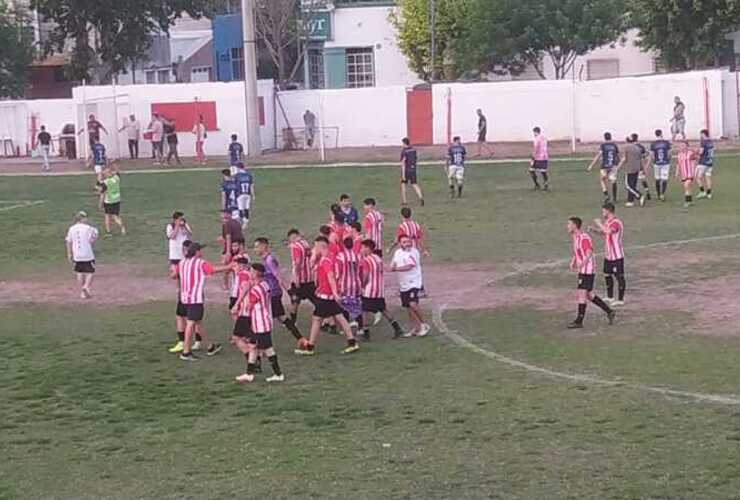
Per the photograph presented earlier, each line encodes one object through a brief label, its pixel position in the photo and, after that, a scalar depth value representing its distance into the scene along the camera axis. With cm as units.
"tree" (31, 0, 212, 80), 6694
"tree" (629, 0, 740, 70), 5712
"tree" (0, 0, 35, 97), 7088
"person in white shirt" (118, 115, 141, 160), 5684
